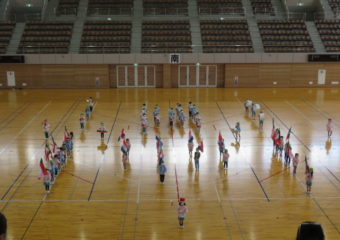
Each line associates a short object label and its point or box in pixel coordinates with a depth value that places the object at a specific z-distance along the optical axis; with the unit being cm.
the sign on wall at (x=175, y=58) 4045
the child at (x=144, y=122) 2554
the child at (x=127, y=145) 2006
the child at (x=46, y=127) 2409
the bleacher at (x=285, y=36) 4172
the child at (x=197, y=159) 1909
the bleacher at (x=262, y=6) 4622
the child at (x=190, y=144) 2133
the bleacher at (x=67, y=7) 4600
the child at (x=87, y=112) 2875
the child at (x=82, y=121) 2582
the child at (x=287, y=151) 2000
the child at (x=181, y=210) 1416
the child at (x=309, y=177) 1673
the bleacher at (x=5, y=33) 4143
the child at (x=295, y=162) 1859
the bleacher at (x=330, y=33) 4181
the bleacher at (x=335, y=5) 4584
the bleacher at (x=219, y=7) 4625
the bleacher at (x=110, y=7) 4633
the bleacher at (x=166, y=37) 4178
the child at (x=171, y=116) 2698
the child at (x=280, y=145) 2108
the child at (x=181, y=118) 2692
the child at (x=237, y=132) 2356
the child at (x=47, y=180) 1694
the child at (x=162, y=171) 1806
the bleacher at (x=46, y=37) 4134
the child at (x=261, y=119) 2650
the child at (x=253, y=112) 2902
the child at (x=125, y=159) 1972
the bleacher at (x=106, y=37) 4166
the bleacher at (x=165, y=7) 4646
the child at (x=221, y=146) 2058
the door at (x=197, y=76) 4188
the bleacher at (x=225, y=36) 4191
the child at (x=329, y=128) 2418
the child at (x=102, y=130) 2366
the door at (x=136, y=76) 4169
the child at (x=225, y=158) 1911
